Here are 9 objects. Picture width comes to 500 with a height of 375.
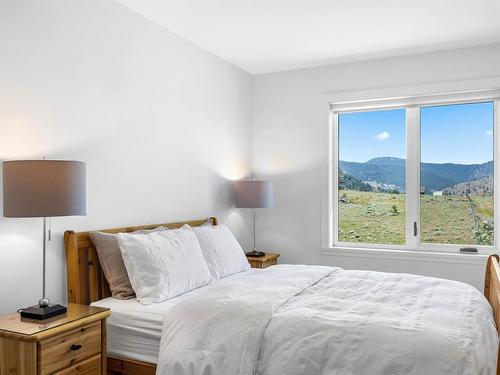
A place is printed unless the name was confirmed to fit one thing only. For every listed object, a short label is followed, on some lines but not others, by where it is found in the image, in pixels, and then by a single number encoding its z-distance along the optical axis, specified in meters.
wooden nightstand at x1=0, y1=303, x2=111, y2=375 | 1.89
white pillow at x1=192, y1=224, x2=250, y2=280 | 3.20
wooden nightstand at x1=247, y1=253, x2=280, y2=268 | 4.20
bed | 2.15
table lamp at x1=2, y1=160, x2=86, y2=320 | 2.02
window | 4.10
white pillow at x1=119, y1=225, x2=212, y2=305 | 2.57
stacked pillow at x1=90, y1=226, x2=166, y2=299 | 2.70
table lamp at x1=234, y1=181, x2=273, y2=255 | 4.31
